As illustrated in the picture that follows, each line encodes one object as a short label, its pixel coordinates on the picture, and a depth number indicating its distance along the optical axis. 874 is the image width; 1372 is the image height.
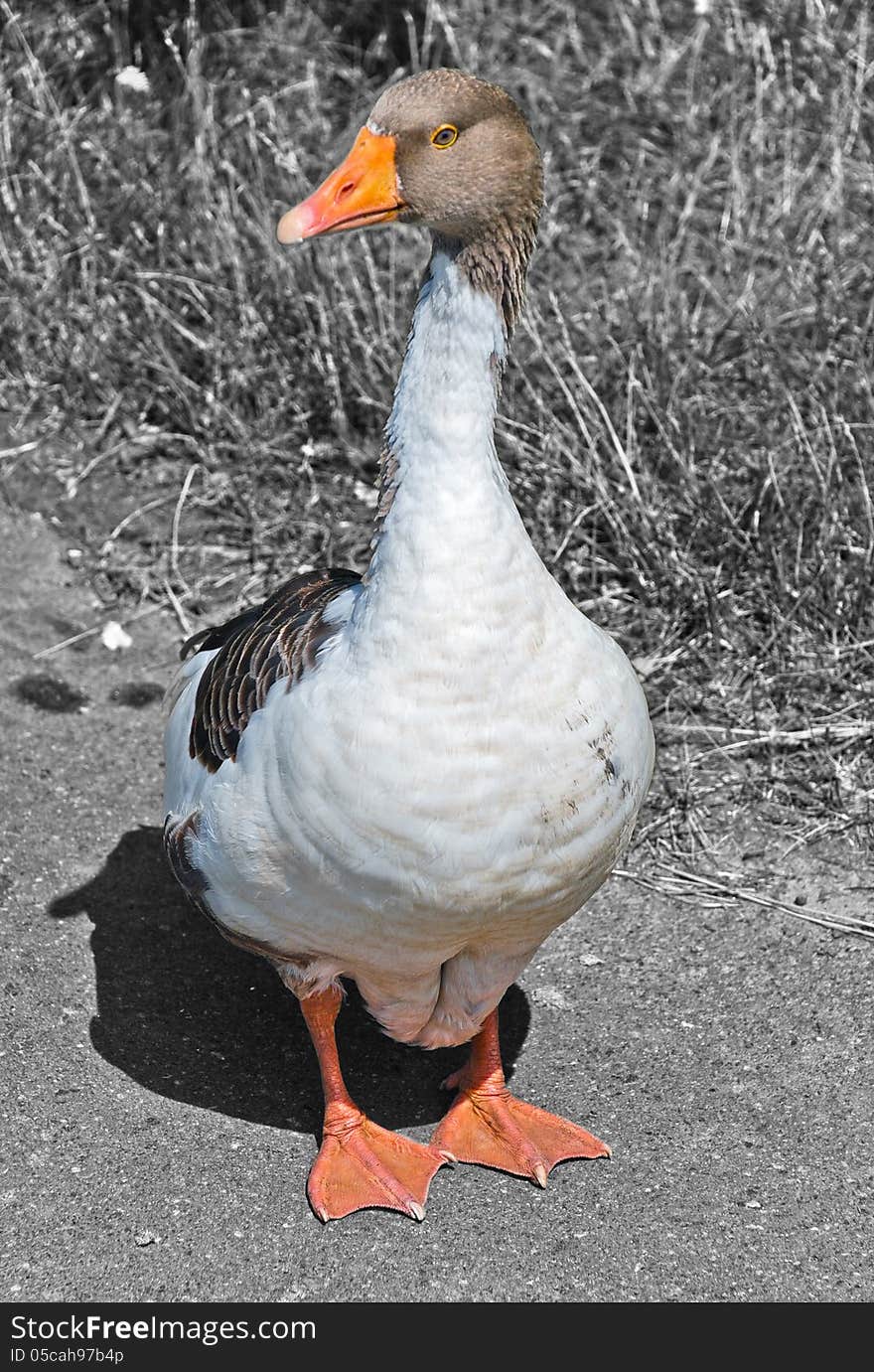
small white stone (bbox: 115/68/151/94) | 12.38
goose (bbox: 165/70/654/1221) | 5.93
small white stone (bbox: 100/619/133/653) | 11.30
